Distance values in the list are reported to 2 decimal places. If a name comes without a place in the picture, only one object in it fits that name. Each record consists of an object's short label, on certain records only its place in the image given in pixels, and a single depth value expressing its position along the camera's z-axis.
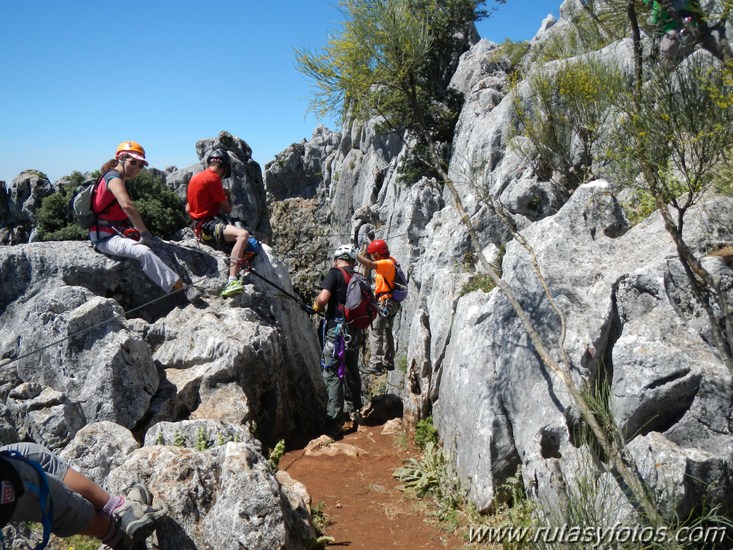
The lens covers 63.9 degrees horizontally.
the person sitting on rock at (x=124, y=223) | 8.77
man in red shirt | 9.72
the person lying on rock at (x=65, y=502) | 4.00
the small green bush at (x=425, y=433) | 8.23
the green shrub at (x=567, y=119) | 10.58
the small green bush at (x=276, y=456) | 6.51
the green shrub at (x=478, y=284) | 7.79
